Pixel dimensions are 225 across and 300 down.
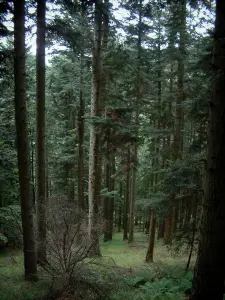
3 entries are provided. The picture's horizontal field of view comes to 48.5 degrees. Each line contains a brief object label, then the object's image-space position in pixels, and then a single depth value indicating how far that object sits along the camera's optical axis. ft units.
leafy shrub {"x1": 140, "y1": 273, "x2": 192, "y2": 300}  16.57
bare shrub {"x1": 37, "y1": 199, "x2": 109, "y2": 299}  18.08
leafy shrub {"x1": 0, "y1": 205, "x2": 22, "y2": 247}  33.93
